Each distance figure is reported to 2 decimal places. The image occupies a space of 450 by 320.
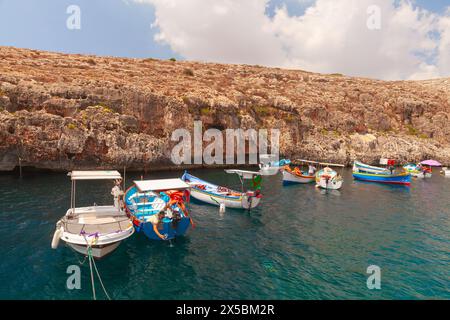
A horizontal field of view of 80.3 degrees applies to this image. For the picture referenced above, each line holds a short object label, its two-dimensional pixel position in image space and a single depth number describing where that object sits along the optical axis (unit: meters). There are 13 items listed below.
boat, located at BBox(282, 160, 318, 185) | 47.62
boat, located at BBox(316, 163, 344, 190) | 44.72
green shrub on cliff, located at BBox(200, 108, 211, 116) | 63.65
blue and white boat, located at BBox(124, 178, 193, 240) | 20.64
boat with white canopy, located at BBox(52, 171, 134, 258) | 17.16
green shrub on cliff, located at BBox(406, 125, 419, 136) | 92.50
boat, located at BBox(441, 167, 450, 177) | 63.95
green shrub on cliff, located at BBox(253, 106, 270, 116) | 75.07
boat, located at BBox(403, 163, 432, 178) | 61.75
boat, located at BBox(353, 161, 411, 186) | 51.50
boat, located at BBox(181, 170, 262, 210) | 30.97
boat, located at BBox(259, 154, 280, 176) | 56.81
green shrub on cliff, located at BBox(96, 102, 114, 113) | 51.62
